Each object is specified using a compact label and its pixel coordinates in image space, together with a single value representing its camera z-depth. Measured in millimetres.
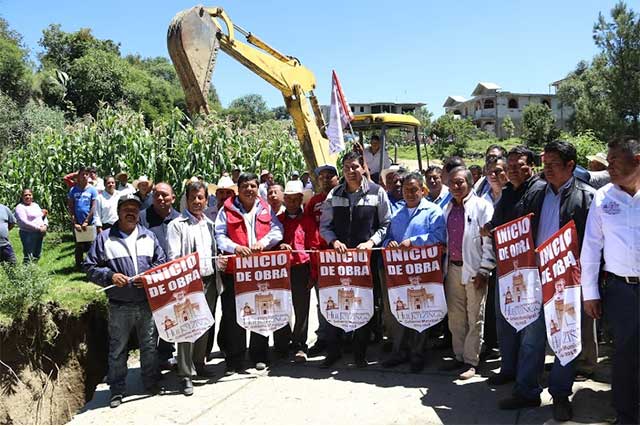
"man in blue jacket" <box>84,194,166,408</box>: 5062
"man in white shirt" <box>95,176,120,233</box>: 10133
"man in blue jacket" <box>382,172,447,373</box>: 5570
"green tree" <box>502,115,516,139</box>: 65500
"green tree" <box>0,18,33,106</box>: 35625
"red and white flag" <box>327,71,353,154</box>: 9781
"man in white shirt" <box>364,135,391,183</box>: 10219
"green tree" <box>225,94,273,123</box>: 88931
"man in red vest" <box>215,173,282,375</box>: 5812
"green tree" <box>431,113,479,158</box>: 50312
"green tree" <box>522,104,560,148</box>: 49312
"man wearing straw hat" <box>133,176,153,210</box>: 8320
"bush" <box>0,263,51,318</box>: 4992
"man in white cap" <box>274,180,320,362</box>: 6043
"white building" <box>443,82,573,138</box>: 77250
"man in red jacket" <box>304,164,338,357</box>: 6125
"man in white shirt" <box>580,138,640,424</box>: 3648
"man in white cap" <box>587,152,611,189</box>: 6137
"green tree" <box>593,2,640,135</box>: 27938
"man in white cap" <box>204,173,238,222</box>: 7250
